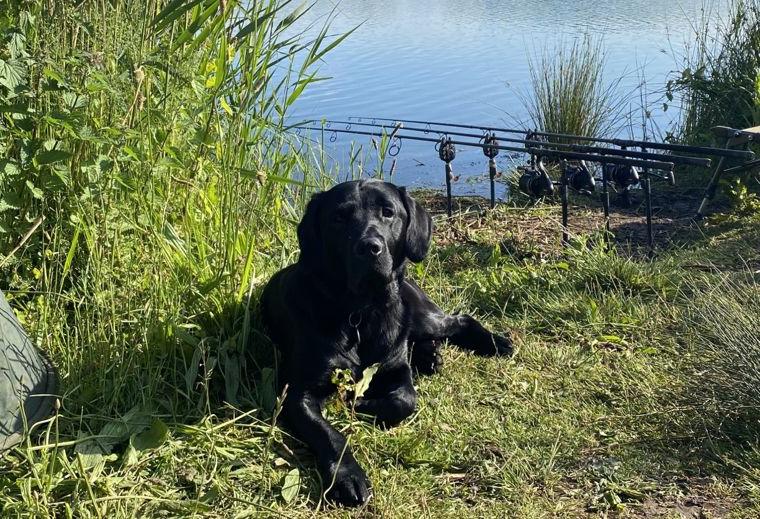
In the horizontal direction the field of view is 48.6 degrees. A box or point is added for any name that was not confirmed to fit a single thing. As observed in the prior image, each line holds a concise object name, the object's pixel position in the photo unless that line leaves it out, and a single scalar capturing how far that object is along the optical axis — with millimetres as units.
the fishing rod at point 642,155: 4902
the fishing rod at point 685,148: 5113
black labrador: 3225
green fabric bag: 2746
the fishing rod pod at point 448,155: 6258
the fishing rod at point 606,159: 5055
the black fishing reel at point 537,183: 6422
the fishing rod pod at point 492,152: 6095
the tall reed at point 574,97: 8477
